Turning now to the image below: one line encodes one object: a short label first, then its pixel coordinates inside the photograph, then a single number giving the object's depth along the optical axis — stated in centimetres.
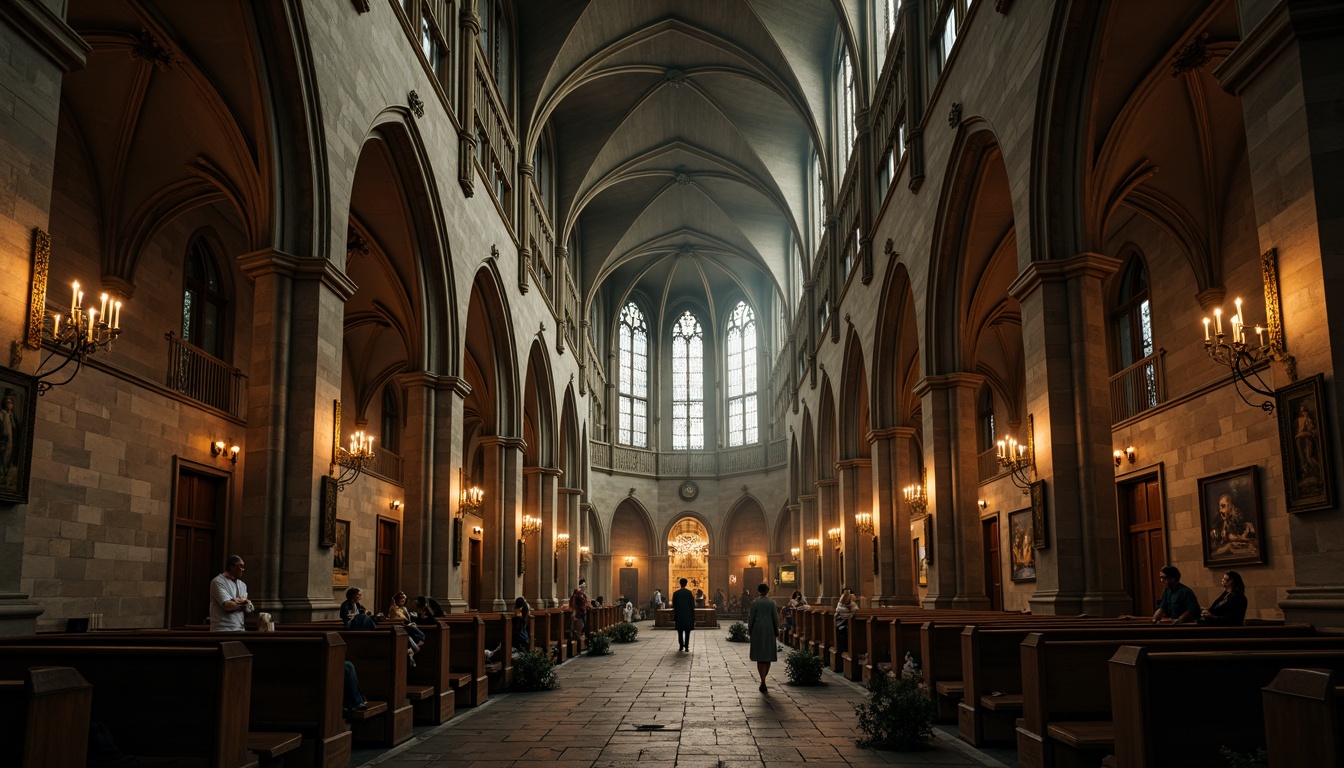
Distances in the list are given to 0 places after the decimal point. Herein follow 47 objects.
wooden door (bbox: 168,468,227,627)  1437
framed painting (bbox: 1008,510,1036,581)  1948
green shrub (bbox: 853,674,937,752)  743
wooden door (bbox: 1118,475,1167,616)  1519
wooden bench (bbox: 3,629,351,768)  644
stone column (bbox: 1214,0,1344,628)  585
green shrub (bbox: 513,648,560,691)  1201
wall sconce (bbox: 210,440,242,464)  1532
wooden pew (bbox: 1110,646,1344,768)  462
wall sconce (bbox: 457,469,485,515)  1774
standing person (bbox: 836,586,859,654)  1521
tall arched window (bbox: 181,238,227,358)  1549
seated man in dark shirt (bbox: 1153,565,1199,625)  909
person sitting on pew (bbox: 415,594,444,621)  1052
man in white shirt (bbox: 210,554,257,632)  797
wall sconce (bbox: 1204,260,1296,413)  629
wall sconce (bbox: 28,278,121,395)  663
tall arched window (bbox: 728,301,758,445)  4222
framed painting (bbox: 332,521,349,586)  1995
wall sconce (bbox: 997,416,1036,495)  1229
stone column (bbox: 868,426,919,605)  1861
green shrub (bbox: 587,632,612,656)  1869
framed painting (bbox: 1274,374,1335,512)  585
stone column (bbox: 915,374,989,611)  1493
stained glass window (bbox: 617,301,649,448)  4178
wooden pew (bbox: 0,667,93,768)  371
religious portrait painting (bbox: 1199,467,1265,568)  1247
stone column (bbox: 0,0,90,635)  582
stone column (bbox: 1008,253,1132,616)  984
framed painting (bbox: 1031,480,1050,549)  1037
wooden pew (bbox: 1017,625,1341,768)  607
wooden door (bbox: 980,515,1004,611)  2234
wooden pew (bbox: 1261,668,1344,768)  328
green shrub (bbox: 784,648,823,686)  1245
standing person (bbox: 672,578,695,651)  1935
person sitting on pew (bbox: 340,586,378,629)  965
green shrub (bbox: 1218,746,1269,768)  406
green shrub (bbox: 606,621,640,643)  2311
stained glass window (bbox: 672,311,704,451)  4275
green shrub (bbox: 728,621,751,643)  2364
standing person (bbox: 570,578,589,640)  1978
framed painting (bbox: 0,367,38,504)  581
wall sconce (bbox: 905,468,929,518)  1656
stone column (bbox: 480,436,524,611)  2066
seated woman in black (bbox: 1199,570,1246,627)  818
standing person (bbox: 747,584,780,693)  1205
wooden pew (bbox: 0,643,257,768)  516
